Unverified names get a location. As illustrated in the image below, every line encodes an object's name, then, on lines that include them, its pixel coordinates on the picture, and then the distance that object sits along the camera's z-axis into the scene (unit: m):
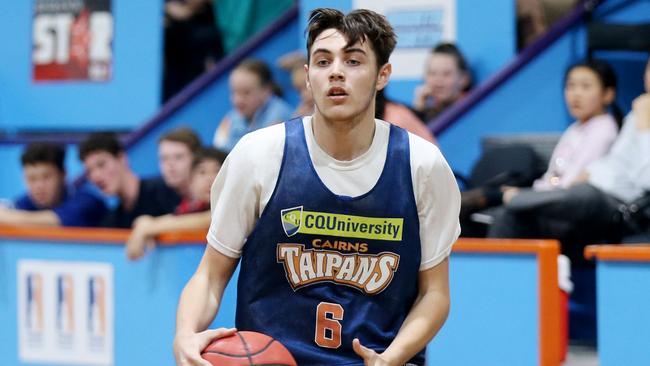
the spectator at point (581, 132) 11.44
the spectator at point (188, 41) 17.91
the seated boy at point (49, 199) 13.09
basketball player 6.49
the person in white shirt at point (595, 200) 10.30
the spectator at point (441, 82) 13.34
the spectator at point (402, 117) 11.40
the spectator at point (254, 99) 14.20
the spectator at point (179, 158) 13.07
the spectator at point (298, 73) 12.95
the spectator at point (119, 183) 12.99
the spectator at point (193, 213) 10.26
